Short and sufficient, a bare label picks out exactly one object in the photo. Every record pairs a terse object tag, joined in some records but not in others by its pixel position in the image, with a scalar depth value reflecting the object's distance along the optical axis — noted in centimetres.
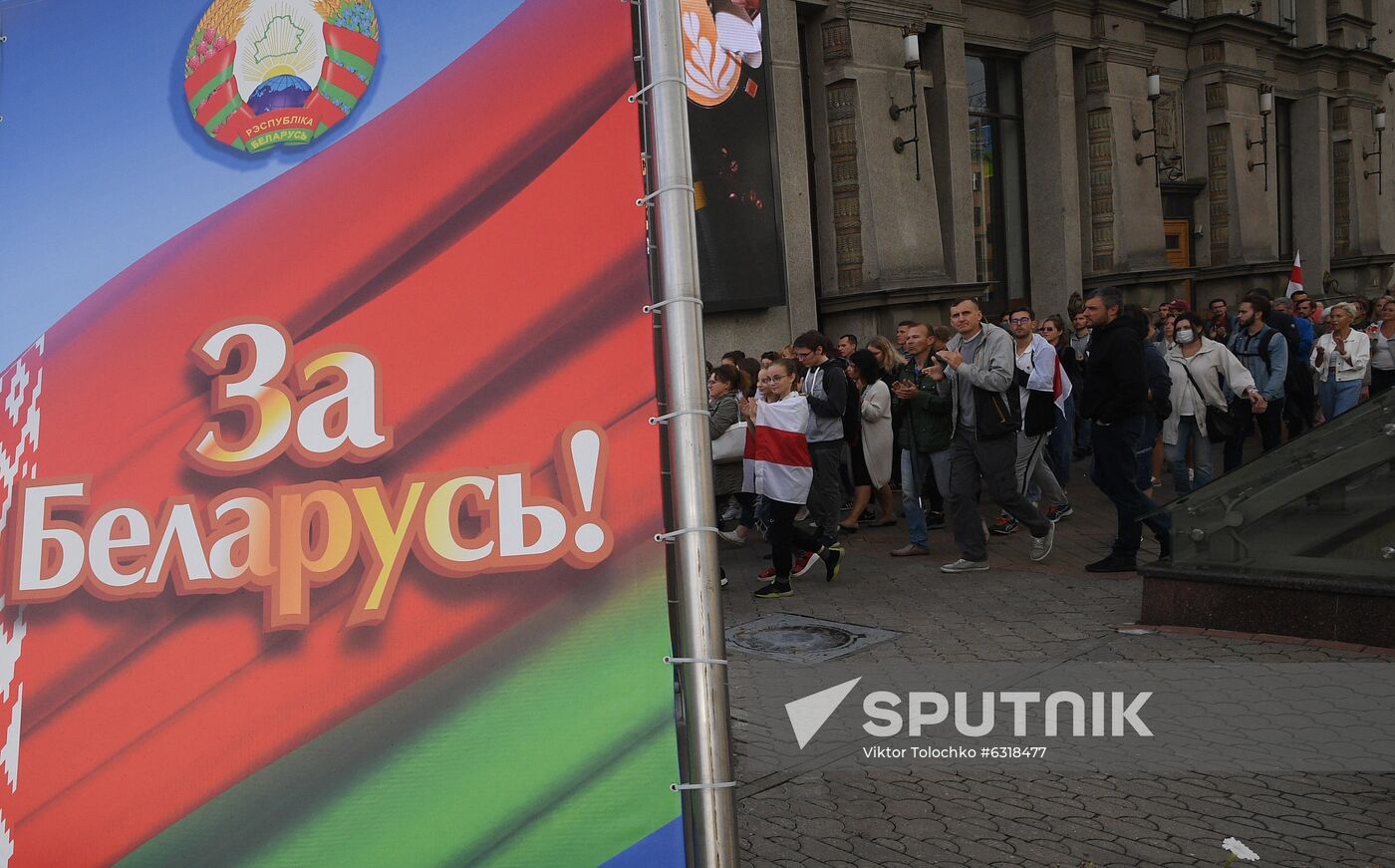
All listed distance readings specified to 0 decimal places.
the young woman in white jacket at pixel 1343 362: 1160
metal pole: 203
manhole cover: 696
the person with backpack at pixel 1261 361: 1156
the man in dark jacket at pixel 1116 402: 804
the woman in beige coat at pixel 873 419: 1034
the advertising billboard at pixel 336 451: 207
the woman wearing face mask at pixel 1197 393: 972
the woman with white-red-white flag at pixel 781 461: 836
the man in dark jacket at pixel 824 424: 903
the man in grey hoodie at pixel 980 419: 834
